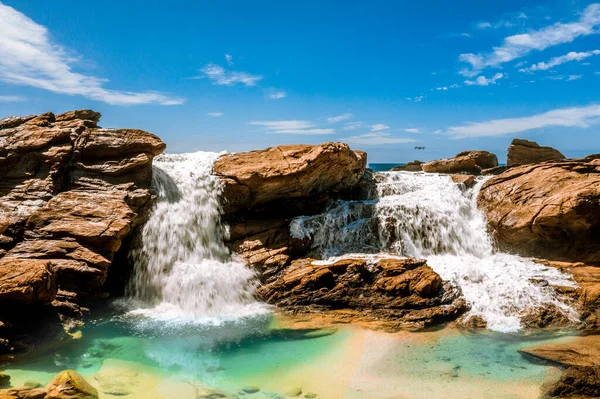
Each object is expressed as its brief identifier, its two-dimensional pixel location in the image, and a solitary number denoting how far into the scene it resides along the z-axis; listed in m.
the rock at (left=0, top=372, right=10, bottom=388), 8.60
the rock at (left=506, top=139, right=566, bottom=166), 28.46
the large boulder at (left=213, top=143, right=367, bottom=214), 17.81
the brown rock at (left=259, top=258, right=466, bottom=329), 13.01
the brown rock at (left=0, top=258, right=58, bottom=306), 10.60
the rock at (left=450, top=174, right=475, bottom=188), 21.20
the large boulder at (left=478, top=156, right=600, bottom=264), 15.45
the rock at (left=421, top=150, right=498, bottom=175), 29.11
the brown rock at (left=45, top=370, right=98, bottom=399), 7.86
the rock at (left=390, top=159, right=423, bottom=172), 36.25
